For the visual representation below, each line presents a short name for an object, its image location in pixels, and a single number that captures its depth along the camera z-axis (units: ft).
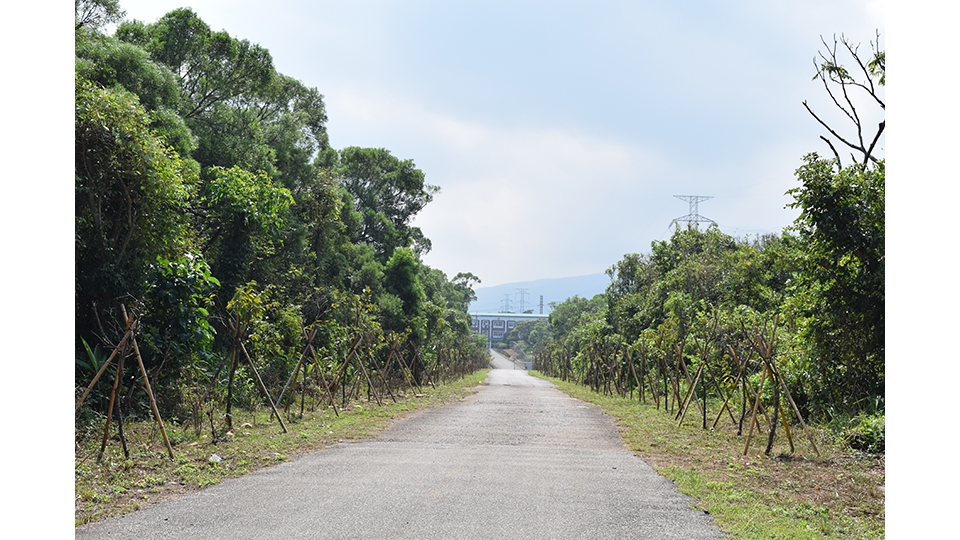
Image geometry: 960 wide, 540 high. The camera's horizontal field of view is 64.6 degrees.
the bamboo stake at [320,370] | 50.80
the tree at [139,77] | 48.65
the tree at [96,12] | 60.18
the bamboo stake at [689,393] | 47.11
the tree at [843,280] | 36.24
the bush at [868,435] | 32.50
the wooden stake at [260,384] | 40.27
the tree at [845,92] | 45.55
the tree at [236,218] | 55.93
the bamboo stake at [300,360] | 45.46
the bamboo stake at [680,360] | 50.94
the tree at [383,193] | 119.14
